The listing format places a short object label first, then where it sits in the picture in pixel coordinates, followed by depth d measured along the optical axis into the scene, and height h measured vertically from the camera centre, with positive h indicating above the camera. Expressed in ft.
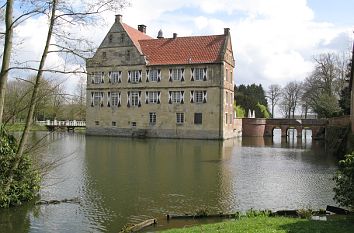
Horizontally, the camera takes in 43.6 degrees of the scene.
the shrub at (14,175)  40.98 -5.07
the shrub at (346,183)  35.78 -4.76
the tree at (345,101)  137.39 +8.00
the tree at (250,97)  255.09 +17.31
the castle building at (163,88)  154.71 +13.41
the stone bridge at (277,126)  178.50 -0.29
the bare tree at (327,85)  156.97 +16.01
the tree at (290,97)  263.70 +17.08
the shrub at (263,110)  267.76 +9.13
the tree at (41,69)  36.63 +4.31
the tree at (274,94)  301.22 +21.34
